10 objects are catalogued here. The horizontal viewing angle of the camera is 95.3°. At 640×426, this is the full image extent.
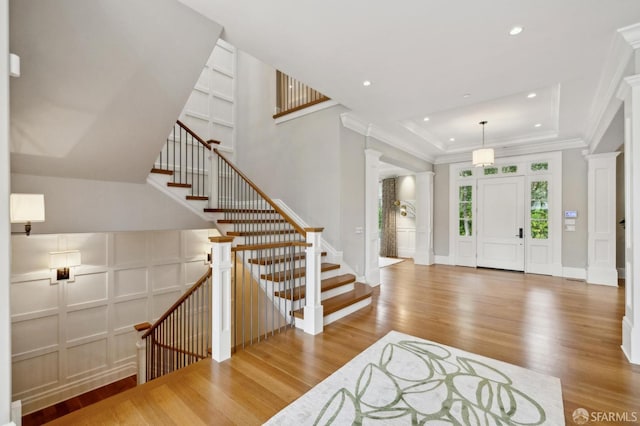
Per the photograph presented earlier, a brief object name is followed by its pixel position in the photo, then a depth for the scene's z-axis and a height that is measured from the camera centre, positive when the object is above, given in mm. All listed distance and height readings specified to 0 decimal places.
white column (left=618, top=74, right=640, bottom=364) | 2546 -6
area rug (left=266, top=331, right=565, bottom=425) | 1896 -1329
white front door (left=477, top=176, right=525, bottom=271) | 6609 -228
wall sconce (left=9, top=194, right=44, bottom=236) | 2537 +48
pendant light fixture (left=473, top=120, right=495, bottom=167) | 5258 +1028
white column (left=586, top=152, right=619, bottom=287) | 5477 -126
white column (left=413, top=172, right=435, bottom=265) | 7555 -176
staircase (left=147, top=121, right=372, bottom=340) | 3541 -560
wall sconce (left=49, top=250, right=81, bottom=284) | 4395 -776
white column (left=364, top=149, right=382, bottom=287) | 5117 -65
